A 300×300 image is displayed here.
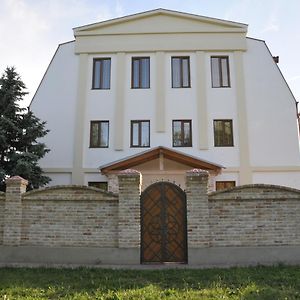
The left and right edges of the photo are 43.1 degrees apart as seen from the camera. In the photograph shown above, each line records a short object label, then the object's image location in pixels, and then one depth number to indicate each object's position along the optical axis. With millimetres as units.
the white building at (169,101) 15555
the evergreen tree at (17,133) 12656
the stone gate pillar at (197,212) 8508
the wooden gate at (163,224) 8602
